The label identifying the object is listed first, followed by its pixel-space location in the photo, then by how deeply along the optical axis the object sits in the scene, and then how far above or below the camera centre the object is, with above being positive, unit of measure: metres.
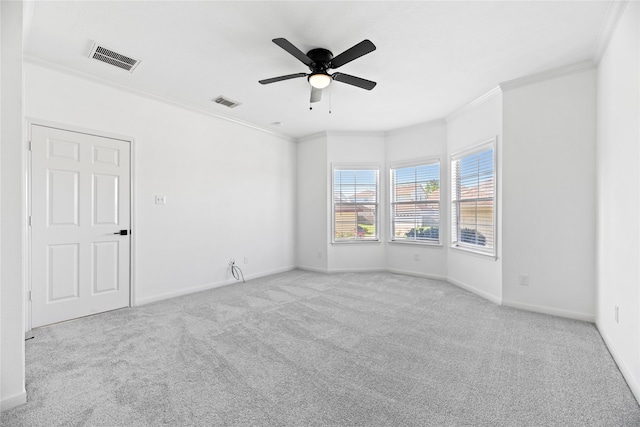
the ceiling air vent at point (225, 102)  4.05 +1.61
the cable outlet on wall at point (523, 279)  3.51 -0.81
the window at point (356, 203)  5.82 +0.21
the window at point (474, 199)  4.03 +0.21
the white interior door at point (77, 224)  3.03 -0.14
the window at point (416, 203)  5.20 +0.20
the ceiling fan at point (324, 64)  2.44 +1.39
